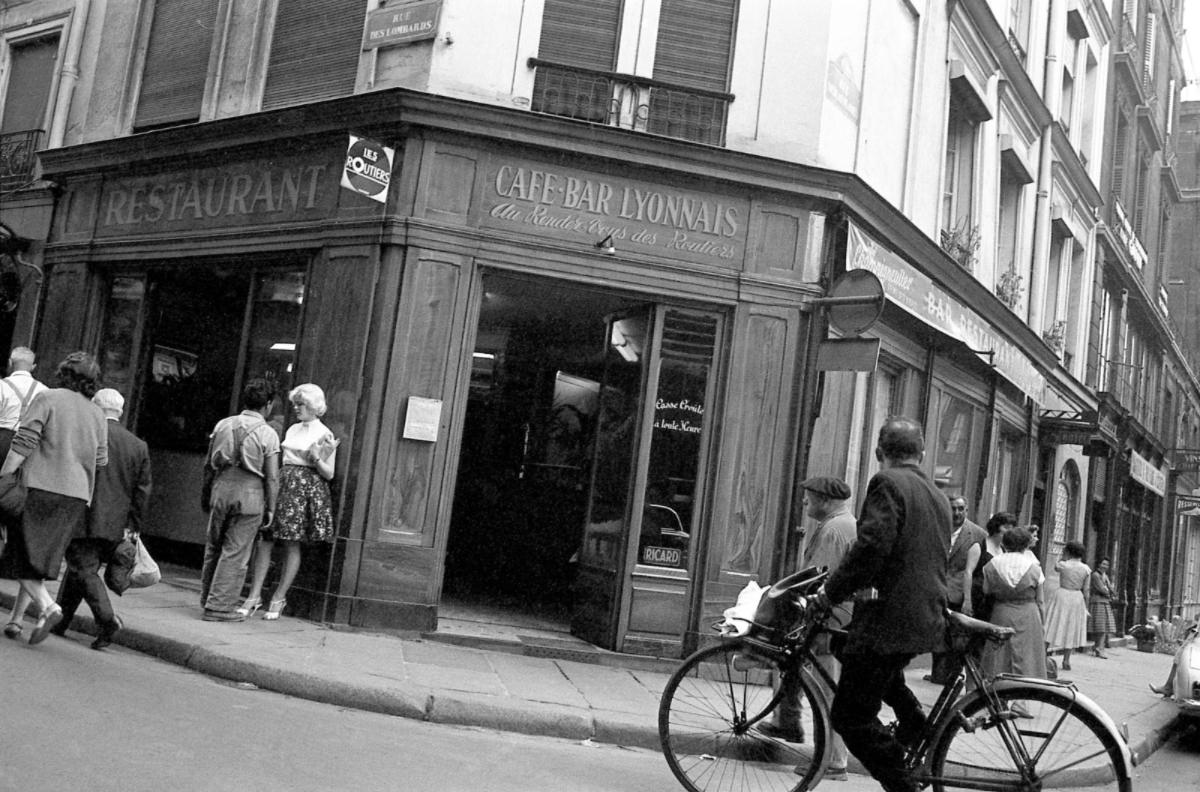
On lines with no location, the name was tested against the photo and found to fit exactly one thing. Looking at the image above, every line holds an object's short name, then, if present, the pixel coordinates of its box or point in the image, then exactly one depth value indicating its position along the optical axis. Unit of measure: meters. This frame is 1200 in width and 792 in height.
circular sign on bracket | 8.65
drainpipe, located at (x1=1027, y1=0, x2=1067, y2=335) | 16.77
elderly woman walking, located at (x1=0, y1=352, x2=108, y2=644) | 6.74
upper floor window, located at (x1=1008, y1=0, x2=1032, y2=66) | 15.19
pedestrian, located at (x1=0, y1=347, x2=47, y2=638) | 8.70
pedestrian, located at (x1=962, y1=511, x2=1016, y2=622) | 9.75
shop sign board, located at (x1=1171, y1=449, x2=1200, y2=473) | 30.12
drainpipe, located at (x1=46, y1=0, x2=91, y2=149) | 12.73
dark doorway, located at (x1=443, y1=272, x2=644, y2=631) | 11.59
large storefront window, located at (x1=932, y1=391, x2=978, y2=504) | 13.30
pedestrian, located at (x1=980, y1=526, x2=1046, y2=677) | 9.23
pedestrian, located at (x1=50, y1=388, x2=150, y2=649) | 6.98
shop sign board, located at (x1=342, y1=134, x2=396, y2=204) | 8.77
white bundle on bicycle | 5.41
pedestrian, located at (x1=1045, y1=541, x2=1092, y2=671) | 14.52
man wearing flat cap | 6.31
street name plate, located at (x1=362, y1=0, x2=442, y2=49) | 9.41
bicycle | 4.73
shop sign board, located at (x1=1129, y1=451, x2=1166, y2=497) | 23.25
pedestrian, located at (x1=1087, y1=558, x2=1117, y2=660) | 19.09
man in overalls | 8.18
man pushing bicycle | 4.84
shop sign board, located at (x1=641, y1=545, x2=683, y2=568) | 9.38
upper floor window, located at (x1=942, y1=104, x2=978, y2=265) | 13.56
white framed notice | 8.91
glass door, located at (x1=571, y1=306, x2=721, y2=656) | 9.28
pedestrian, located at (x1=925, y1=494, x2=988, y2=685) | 9.66
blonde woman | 8.59
